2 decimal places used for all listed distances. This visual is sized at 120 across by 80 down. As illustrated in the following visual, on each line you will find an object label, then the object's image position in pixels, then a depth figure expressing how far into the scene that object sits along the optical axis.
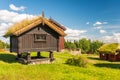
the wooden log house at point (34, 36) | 11.68
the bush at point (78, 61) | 11.81
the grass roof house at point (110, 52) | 18.03
